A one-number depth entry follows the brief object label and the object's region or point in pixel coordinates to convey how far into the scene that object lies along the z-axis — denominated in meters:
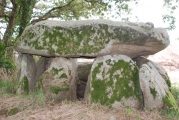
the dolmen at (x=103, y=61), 5.28
